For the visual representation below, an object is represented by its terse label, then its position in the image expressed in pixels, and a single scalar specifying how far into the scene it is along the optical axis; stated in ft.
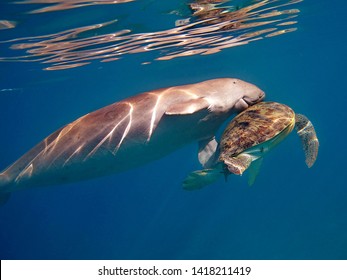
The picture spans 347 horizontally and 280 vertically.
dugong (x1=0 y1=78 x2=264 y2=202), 24.27
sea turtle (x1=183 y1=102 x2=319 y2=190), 20.33
